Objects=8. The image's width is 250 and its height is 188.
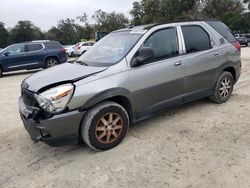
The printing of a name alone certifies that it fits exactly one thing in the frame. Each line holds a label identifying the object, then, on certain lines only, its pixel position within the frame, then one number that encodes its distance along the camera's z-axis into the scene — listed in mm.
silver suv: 2505
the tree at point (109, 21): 44442
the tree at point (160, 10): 33939
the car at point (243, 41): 22243
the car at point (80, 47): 18014
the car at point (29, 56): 9598
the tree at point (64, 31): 47258
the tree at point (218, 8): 34071
